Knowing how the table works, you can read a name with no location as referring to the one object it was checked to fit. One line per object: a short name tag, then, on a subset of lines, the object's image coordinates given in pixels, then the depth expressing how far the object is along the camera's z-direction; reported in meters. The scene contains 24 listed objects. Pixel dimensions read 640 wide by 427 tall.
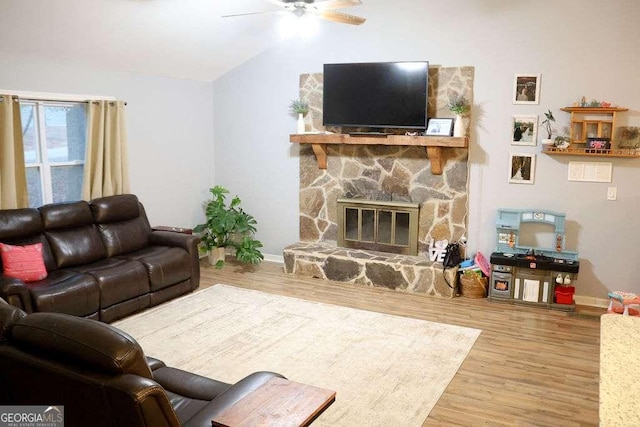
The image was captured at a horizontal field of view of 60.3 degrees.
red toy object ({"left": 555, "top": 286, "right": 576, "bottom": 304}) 5.22
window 5.21
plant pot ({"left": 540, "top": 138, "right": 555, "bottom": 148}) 5.31
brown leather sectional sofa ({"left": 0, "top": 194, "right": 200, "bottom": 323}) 4.38
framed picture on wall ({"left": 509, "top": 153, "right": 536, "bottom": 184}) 5.54
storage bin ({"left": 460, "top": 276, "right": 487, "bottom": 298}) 5.53
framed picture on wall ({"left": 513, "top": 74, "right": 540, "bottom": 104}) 5.42
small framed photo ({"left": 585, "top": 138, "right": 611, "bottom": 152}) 5.08
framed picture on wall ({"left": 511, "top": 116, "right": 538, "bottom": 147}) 5.50
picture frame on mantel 5.73
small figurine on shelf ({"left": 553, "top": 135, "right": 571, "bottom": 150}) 5.25
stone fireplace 5.79
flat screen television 5.76
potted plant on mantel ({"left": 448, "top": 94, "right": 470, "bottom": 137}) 5.57
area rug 3.54
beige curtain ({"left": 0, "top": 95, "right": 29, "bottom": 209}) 4.79
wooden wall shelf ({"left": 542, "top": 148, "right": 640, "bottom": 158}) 5.05
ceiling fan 3.96
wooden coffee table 2.02
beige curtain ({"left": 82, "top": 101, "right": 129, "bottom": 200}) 5.55
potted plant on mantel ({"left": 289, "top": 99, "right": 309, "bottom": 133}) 6.45
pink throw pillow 4.41
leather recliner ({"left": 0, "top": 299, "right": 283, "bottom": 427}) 1.82
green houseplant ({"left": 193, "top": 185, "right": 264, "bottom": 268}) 6.50
